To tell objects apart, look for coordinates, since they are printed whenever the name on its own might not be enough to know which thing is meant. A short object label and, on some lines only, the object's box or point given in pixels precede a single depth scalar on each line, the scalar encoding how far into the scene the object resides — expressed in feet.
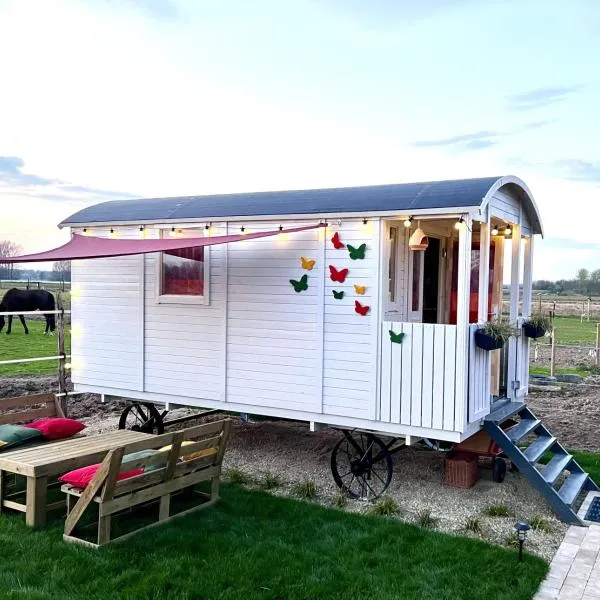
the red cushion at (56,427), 20.45
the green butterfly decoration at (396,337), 18.99
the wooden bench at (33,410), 22.15
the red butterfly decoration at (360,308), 19.65
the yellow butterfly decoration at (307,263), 20.65
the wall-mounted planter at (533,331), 23.45
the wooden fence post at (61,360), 26.71
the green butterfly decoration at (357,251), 19.66
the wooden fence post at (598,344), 48.37
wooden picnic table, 15.80
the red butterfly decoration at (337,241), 20.11
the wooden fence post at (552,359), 42.63
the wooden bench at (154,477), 14.52
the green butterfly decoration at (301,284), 20.79
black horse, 65.98
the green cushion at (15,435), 19.15
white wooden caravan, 18.78
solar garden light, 14.15
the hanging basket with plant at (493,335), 18.51
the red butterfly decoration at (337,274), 20.04
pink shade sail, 19.69
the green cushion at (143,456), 15.89
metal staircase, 17.92
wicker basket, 20.53
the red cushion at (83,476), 15.23
